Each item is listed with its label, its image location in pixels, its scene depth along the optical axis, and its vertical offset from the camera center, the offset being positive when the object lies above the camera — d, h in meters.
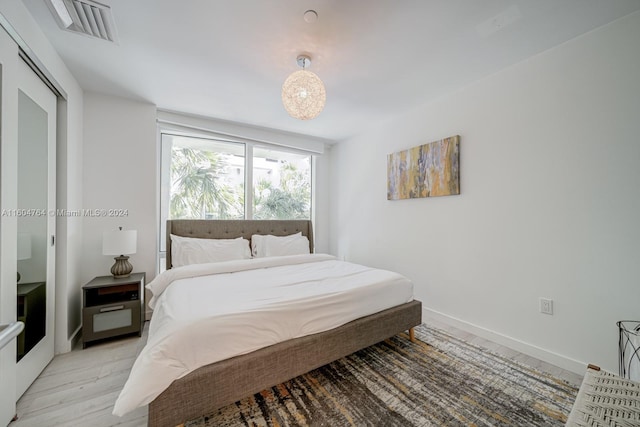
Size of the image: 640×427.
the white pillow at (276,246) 3.23 -0.42
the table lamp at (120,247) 2.40 -0.32
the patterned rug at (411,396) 1.46 -1.18
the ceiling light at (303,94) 1.96 +0.96
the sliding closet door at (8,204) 1.40 +0.05
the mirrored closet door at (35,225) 1.67 -0.09
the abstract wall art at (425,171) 2.68 +0.51
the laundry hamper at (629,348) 1.56 -0.86
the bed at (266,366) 1.25 -0.91
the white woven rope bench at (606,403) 1.00 -0.80
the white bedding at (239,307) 1.25 -0.61
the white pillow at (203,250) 2.78 -0.42
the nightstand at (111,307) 2.27 -0.87
